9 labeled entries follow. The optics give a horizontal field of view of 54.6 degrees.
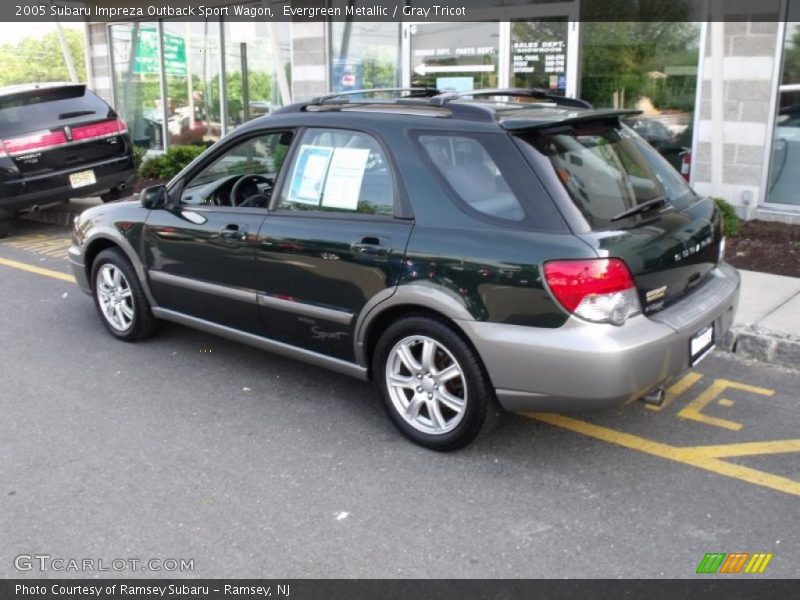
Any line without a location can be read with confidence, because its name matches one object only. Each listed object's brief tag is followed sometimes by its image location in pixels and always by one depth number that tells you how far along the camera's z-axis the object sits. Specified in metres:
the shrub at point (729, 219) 7.52
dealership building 8.09
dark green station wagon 3.34
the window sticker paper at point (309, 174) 4.21
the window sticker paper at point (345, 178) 4.05
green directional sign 14.87
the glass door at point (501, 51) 9.79
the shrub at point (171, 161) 11.87
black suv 9.07
